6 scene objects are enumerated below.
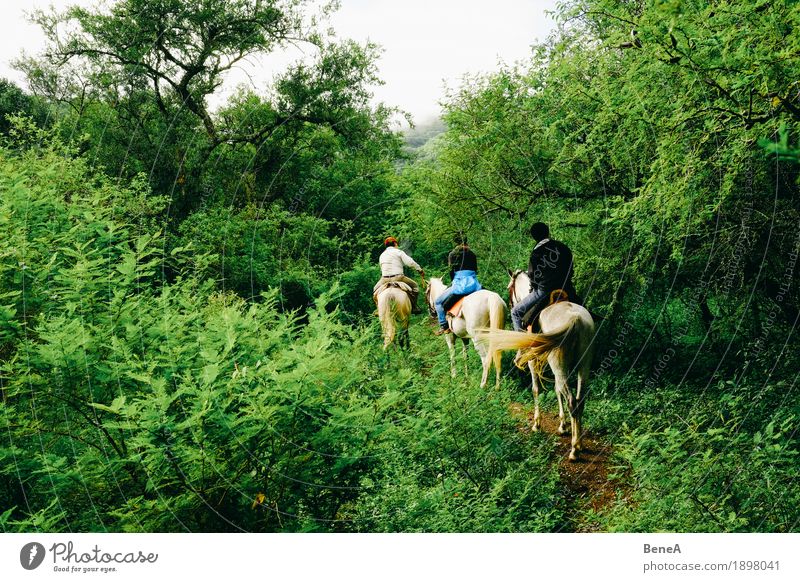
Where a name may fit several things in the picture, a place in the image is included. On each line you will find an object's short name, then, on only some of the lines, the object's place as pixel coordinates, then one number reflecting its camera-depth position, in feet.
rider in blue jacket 31.24
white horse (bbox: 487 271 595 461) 20.43
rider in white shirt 34.68
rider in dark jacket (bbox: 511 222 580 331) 22.21
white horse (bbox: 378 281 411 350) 33.88
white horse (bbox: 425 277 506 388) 28.86
